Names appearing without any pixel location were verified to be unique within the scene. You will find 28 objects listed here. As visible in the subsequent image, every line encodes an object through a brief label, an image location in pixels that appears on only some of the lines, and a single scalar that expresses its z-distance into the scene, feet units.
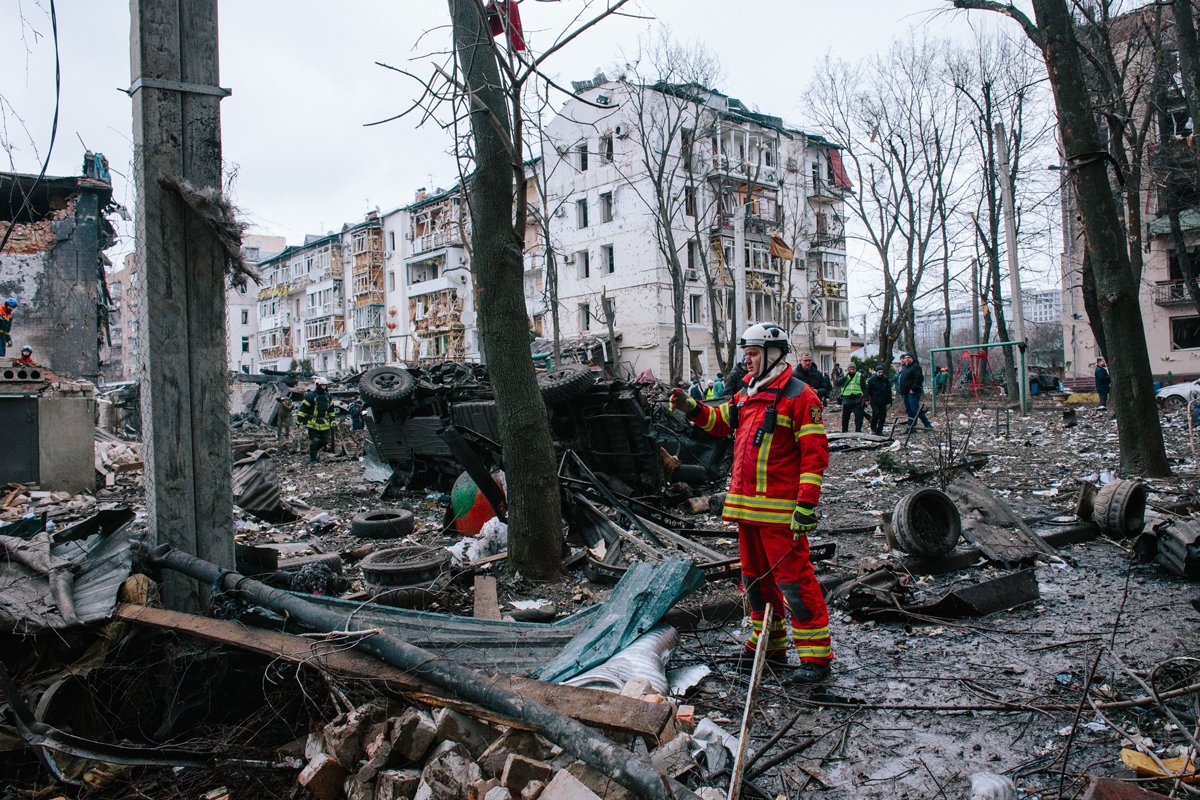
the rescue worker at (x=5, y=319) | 42.20
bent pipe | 6.56
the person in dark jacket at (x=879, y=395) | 50.78
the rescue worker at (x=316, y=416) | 48.85
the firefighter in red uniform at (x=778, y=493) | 12.68
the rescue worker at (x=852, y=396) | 52.70
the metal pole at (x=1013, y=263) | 59.02
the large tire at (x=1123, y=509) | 20.30
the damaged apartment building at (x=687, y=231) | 120.78
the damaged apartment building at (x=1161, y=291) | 82.64
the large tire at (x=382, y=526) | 24.04
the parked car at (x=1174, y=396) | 63.52
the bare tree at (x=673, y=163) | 90.79
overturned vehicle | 30.01
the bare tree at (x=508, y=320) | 18.67
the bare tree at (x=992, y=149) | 79.61
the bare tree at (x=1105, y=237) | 27.32
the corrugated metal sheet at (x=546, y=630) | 11.27
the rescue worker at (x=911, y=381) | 51.96
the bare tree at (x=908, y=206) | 90.17
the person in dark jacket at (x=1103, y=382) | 66.18
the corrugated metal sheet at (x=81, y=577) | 9.19
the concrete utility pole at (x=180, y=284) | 11.30
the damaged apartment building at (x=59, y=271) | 74.28
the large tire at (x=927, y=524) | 18.84
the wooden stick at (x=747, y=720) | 7.19
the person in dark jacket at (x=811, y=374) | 47.34
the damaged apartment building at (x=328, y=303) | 172.45
